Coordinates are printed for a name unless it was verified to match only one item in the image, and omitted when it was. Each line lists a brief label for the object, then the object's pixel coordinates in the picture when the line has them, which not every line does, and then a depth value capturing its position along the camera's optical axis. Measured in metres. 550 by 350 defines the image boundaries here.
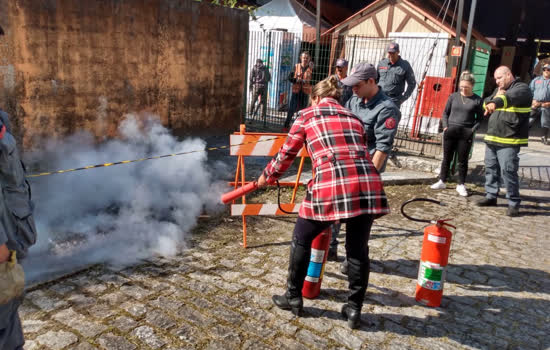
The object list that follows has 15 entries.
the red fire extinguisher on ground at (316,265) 3.83
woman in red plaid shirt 3.18
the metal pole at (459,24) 8.19
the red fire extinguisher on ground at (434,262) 3.81
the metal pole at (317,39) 10.17
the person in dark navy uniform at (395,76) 8.00
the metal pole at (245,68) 10.45
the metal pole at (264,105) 11.98
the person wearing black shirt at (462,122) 7.05
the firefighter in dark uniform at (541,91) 9.91
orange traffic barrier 4.94
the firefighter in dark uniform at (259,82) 12.30
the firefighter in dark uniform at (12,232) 2.06
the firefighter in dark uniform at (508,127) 6.21
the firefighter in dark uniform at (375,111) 3.88
